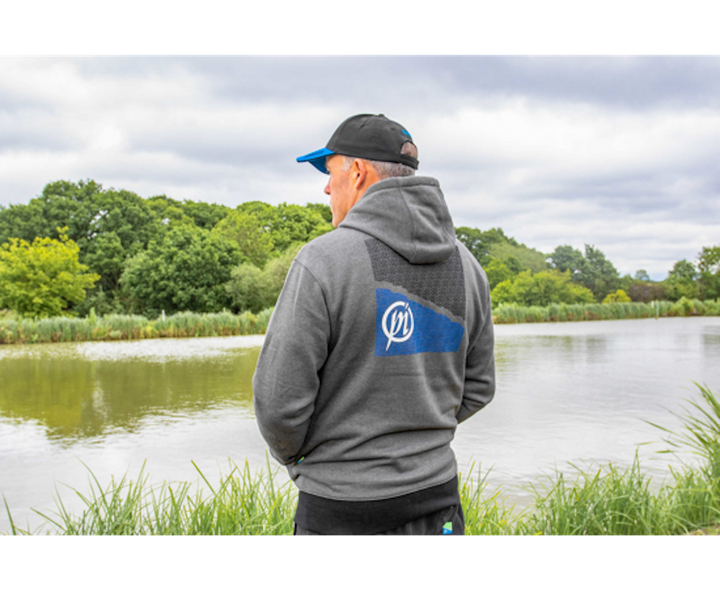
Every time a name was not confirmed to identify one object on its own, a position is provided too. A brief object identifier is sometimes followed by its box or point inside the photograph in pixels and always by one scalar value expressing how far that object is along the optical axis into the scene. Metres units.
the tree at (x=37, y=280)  20.98
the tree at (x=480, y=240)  41.67
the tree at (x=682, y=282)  33.34
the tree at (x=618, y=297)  34.03
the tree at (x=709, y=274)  33.12
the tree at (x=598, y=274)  37.84
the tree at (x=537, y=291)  32.06
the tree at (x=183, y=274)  26.58
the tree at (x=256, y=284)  24.56
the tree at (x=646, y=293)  34.03
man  1.14
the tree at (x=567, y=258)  46.56
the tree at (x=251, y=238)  30.62
